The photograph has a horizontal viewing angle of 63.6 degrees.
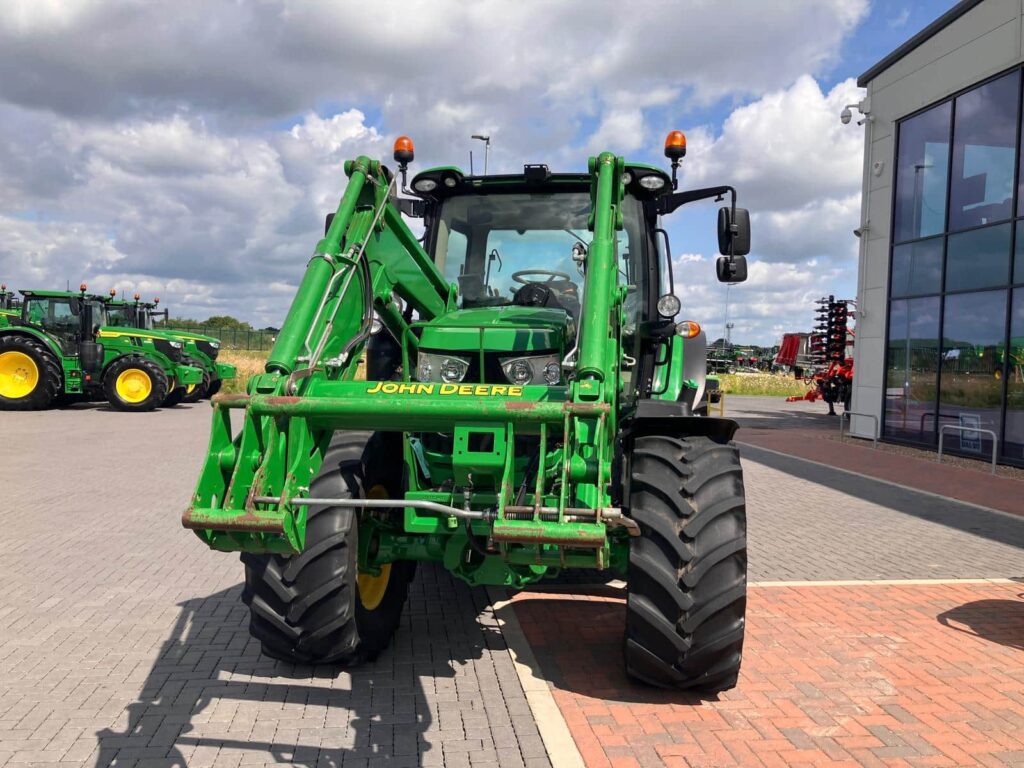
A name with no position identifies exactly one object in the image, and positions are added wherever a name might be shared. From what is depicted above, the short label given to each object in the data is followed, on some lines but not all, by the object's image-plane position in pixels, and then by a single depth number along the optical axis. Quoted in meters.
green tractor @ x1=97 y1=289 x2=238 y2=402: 20.70
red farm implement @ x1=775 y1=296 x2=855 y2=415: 23.30
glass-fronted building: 12.95
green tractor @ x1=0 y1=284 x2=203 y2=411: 18.80
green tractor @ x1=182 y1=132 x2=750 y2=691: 3.45
